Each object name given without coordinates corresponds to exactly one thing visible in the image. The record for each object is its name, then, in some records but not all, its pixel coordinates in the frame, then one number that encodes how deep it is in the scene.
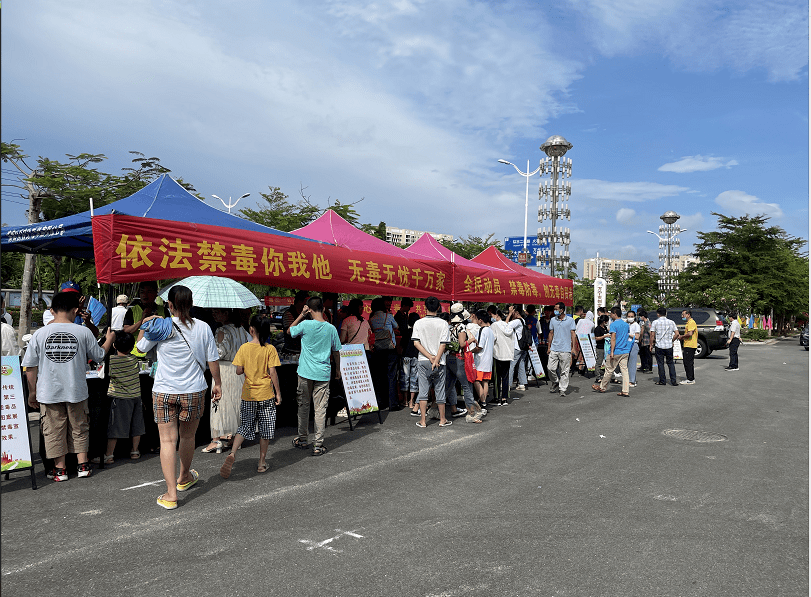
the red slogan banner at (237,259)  5.93
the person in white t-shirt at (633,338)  14.33
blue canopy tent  7.17
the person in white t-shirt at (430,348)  8.37
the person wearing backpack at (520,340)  11.94
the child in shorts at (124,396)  6.33
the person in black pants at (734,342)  17.33
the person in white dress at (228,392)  6.73
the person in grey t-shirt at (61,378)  5.65
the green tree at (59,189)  14.78
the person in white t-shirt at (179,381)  5.01
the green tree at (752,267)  41.50
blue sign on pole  34.53
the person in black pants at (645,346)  16.18
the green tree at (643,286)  43.62
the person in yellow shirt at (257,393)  6.03
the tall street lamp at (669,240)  43.41
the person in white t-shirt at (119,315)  9.09
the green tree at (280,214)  24.16
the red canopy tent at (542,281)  14.62
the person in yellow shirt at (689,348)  13.95
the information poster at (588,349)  14.71
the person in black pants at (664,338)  13.46
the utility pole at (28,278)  14.69
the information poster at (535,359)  13.36
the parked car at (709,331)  21.66
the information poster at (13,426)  5.46
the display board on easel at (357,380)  8.34
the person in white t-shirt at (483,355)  9.39
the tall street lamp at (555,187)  29.67
